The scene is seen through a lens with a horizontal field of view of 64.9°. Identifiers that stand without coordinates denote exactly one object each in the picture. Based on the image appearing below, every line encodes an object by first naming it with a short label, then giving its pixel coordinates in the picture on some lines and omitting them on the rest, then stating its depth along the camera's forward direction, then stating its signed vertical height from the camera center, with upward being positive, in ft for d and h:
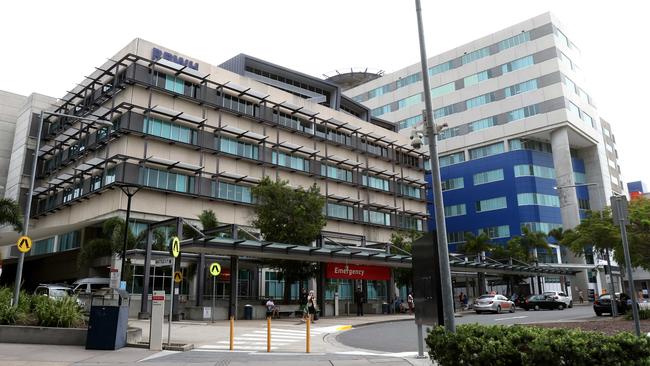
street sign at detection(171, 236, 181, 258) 49.47 +5.22
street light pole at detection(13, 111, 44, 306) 58.55 +5.60
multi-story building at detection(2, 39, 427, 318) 143.84 +47.72
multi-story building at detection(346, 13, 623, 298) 242.37 +79.62
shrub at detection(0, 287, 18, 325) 50.79 -0.84
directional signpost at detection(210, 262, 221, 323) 84.12 +5.22
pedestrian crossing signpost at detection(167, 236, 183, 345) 49.38 +5.19
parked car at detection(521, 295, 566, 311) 141.08 -2.01
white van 114.89 +4.37
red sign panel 117.00 +6.46
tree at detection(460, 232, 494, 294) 199.93 +19.72
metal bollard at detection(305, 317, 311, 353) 47.14 -3.58
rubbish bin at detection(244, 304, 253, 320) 99.96 -2.19
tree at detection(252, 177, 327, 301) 117.91 +18.23
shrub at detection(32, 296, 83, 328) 50.29 -0.94
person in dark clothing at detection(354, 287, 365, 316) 117.19 -0.75
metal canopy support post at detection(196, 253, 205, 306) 103.50 +3.66
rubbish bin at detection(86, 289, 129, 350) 45.44 -1.83
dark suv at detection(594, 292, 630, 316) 98.84 -1.97
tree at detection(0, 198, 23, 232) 115.24 +20.57
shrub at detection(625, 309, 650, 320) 75.92 -3.08
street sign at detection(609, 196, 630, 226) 39.73 +6.42
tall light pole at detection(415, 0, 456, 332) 34.45 +6.69
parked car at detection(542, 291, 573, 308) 142.20 -0.48
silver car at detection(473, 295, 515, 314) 122.21 -1.74
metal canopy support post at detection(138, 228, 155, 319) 72.49 +3.07
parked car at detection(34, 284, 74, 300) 99.45 +2.88
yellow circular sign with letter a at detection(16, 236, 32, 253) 62.21 +7.26
